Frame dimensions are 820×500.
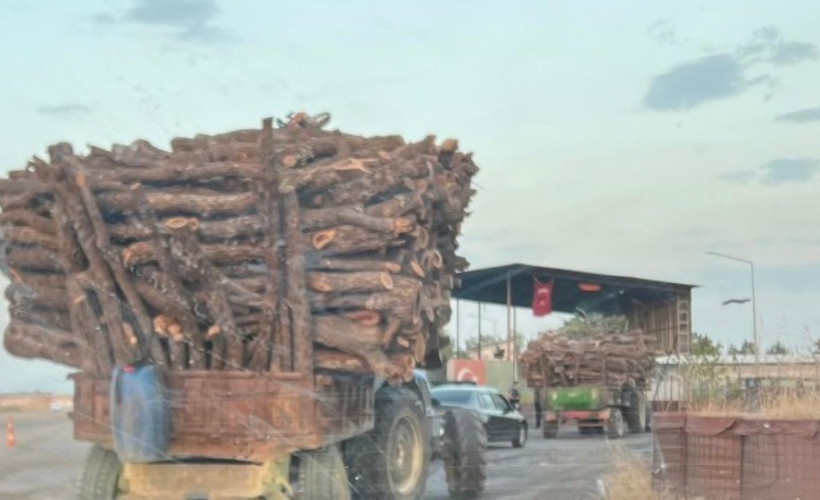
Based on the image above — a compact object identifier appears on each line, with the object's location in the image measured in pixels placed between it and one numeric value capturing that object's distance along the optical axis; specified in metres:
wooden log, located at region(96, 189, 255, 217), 9.57
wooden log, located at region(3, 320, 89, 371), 10.20
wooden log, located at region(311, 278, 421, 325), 9.54
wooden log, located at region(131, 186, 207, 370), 9.46
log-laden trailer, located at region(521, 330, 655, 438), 31.08
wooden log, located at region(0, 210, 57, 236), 10.13
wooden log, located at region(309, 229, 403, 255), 9.62
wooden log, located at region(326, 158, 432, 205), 9.77
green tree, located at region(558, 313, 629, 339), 35.38
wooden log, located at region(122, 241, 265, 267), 9.52
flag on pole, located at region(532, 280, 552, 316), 39.41
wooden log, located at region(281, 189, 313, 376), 9.55
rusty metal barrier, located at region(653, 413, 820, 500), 10.59
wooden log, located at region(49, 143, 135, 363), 9.56
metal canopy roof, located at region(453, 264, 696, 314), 36.66
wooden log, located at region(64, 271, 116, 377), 9.80
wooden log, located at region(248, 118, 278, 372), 9.40
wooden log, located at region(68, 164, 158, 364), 9.48
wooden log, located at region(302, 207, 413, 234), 9.57
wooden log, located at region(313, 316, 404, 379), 9.59
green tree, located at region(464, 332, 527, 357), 44.38
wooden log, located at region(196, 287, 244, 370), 9.62
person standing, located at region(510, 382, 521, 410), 32.95
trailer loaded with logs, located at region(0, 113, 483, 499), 9.54
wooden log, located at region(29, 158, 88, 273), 9.70
